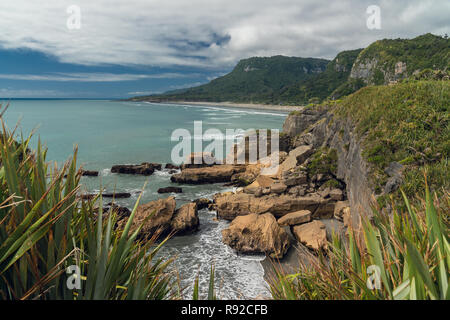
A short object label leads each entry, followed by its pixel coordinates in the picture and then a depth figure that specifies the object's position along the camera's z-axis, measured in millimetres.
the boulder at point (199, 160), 28638
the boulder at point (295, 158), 22562
